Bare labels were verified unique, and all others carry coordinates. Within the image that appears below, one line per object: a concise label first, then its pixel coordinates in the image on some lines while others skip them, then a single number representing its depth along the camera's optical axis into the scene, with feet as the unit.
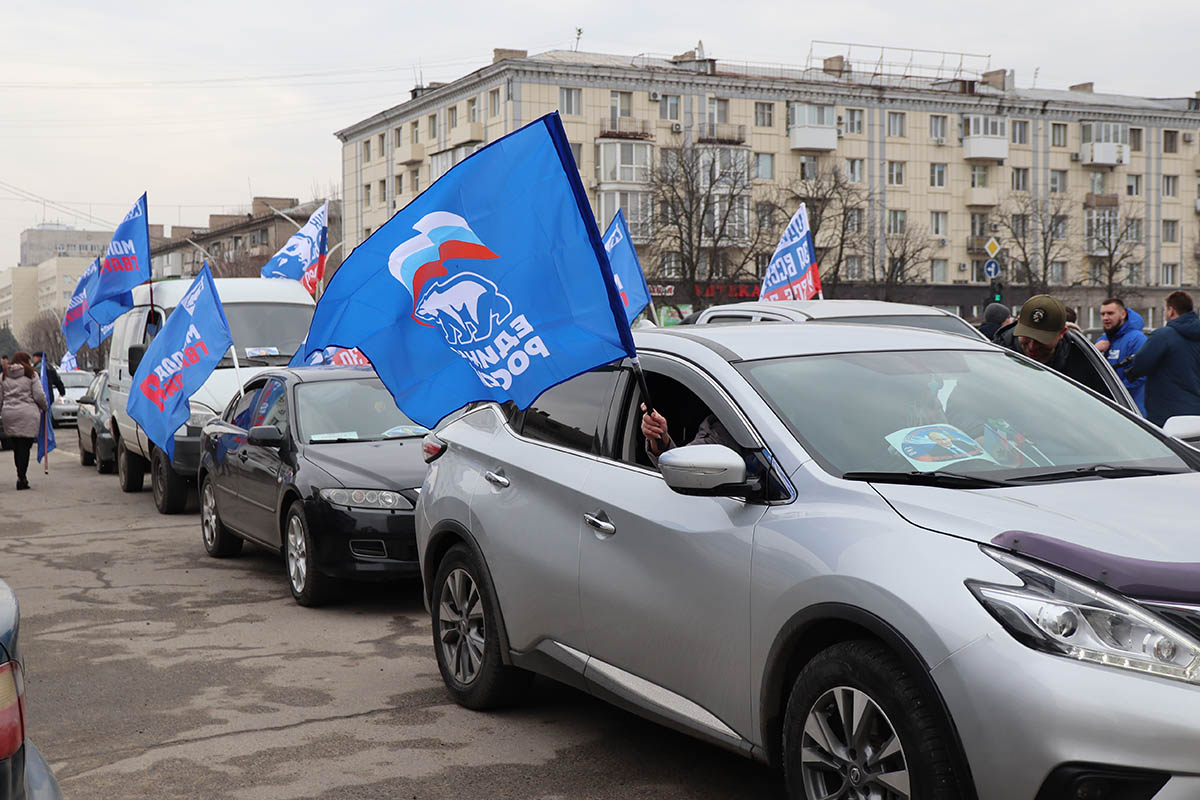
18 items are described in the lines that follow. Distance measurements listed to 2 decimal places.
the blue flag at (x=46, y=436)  65.87
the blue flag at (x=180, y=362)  40.52
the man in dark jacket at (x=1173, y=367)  33.88
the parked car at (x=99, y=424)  62.95
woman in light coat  59.41
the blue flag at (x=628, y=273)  49.26
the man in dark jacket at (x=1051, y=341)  26.25
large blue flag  18.44
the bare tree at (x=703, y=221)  191.62
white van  46.76
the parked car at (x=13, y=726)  8.32
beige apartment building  214.90
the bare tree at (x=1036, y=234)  222.28
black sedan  27.94
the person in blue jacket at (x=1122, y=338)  36.86
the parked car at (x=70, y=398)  118.73
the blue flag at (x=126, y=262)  56.39
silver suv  10.43
